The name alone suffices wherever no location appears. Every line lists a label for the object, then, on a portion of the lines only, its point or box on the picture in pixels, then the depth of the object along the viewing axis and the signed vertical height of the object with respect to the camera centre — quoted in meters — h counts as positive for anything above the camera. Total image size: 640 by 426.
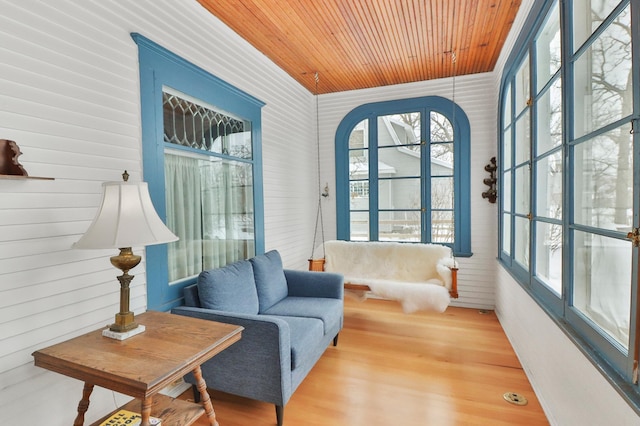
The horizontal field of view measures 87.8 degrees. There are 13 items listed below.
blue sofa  2.04 -0.86
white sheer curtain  2.44 -0.03
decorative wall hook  4.95 +0.24
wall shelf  1.44 +0.22
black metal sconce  4.06 +0.29
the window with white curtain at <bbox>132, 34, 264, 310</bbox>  2.23 +0.33
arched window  4.30 +0.45
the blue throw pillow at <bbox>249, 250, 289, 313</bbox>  2.90 -0.65
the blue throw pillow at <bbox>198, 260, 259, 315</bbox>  2.33 -0.60
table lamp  1.52 -0.10
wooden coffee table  1.32 -0.65
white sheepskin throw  3.26 -0.73
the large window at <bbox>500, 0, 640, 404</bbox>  1.31 +0.16
